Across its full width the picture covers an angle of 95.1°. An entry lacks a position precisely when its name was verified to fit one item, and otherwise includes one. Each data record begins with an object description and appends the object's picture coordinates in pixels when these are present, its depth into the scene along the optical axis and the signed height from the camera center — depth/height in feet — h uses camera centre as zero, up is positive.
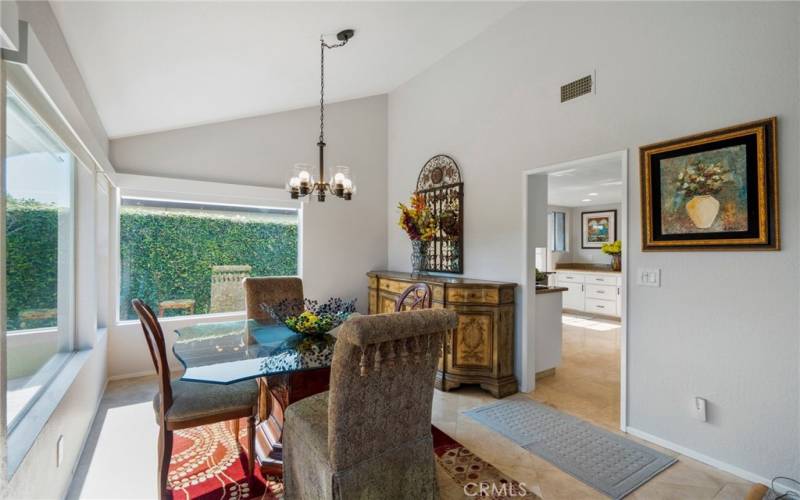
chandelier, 8.80 +1.75
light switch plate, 8.43 -0.57
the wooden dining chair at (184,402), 6.02 -2.58
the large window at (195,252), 12.35 +0.09
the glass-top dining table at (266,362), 6.08 -1.90
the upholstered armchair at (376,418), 4.51 -2.27
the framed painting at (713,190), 6.82 +1.28
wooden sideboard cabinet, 11.07 -2.59
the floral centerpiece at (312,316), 7.84 -1.41
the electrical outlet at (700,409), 7.64 -3.31
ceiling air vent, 9.73 +4.49
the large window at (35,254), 5.20 +0.02
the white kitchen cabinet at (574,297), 23.77 -2.93
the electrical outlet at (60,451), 6.01 -3.26
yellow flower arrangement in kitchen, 22.79 +0.05
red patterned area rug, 6.64 -4.28
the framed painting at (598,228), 25.75 +1.81
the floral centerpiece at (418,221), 13.01 +1.17
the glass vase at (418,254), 13.87 -0.01
